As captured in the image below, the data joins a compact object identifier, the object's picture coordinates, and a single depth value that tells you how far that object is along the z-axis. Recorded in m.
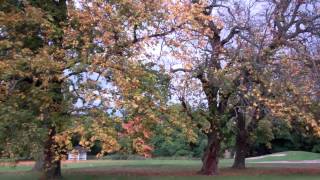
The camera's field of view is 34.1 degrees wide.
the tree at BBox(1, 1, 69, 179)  16.45
